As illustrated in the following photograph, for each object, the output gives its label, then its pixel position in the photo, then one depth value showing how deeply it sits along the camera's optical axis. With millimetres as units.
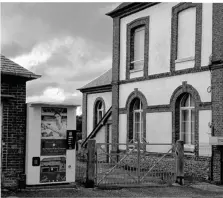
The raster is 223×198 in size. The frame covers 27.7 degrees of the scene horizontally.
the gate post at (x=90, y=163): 13625
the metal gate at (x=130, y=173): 14469
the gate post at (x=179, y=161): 15320
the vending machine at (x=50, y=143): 12727
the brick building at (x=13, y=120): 12578
